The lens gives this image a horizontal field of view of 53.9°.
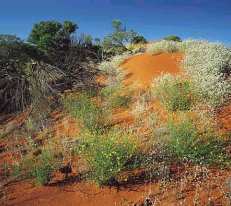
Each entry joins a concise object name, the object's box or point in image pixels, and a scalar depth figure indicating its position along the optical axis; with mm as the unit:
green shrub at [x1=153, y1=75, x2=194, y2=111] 5809
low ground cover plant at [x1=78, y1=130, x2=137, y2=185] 4152
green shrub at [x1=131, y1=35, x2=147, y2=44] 17434
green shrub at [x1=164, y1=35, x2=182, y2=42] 18546
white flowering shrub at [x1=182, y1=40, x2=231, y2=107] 5875
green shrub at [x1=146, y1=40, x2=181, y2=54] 9995
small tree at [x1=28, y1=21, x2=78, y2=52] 8990
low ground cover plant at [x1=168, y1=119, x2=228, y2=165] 4376
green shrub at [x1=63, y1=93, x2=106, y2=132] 5728
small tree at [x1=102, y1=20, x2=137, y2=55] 13973
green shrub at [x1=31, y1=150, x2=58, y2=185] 4341
